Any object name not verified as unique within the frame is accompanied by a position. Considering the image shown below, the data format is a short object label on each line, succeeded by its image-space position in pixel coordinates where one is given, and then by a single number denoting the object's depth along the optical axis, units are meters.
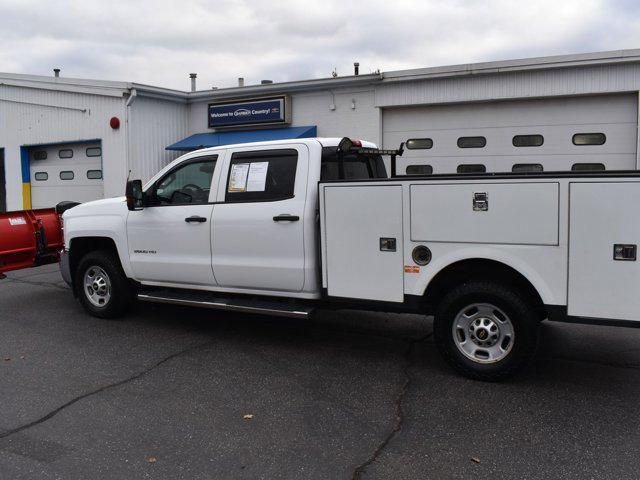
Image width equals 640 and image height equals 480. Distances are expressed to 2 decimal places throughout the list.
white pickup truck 4.32
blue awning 13.88
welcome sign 14.22
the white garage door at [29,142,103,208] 15.87
